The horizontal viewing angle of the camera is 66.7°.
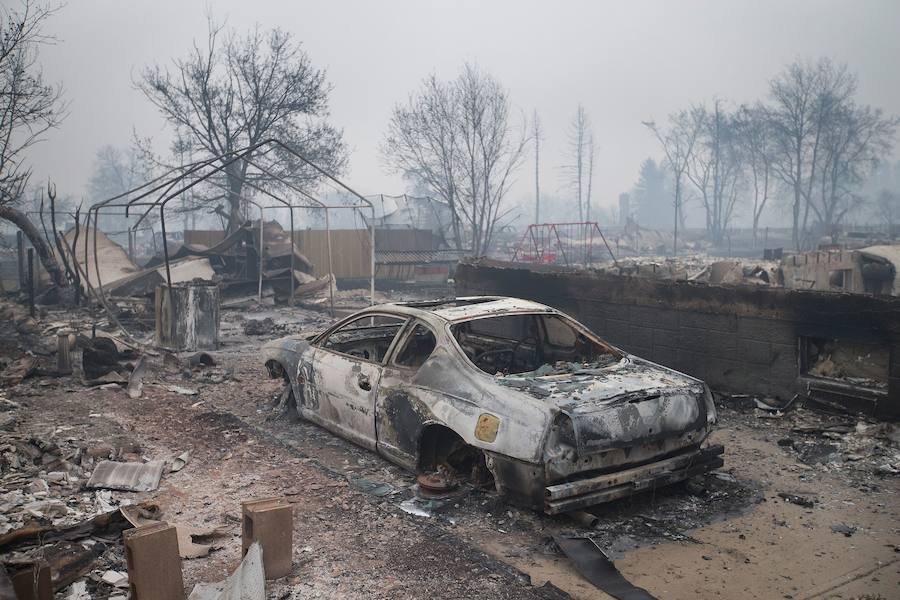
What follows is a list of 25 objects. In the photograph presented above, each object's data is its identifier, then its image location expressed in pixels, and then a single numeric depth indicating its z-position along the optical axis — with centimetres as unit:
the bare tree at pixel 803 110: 4062
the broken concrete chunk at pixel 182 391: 874
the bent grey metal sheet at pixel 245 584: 333
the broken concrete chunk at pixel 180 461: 584
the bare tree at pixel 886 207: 5562
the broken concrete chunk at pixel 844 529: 461
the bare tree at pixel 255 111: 2631
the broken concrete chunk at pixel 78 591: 361
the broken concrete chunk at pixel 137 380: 848
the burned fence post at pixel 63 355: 936
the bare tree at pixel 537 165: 5998
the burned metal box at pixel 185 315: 1133
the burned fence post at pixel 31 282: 1469
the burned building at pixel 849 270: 1417
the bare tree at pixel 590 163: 6594
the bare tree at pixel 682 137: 5534
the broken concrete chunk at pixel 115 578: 376
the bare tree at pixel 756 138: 4647
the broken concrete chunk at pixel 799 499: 510
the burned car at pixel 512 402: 443
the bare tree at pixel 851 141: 4112
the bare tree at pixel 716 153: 5194
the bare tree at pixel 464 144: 2258
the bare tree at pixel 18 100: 1252
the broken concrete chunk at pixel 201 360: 1030
